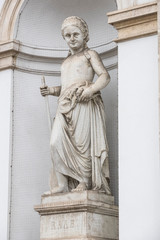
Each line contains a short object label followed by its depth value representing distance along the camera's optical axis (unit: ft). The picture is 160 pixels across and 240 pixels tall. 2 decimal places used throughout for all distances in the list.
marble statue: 27.36
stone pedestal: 26.03
